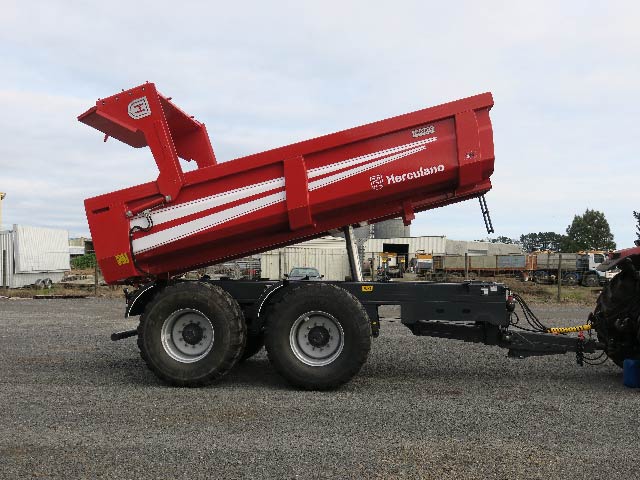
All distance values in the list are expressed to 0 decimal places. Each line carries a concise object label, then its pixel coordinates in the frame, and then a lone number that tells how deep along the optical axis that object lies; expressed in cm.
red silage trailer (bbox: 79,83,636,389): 653
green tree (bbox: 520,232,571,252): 8025
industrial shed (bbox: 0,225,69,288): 2305
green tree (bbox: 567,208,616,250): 7325
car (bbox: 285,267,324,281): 1866
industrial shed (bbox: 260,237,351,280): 2011
